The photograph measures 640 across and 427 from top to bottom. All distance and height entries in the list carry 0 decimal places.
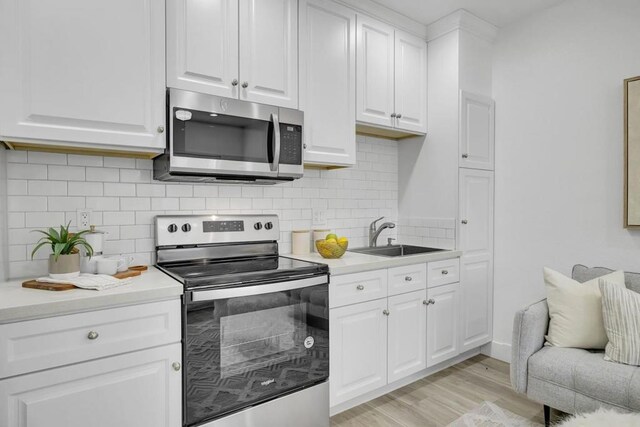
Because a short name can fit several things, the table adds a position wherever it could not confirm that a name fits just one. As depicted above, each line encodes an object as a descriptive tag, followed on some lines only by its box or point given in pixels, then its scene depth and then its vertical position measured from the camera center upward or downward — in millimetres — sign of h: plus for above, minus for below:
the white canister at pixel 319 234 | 2682 -193
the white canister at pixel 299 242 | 2590 -245
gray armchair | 1721 -816
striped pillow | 1795 -563
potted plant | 1600 -210
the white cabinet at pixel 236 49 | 1877 +850
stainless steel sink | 2926 -345
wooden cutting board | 1490 -319
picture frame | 2291 +338
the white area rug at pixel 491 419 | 2133 -1230
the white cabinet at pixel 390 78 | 2633 +965
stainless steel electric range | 1647 -583
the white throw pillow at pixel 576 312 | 1979 -563
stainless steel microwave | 1866 +355
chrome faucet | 2988 -202
